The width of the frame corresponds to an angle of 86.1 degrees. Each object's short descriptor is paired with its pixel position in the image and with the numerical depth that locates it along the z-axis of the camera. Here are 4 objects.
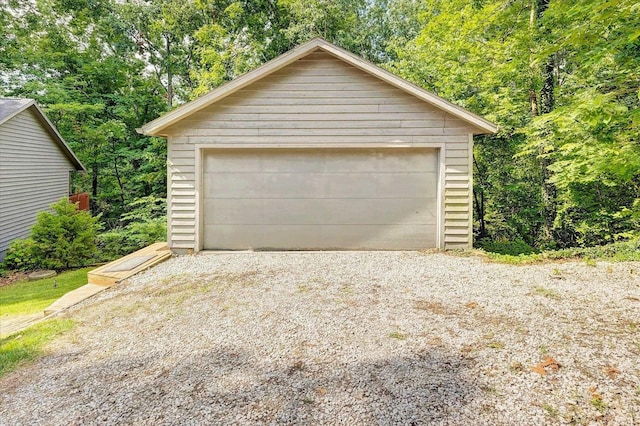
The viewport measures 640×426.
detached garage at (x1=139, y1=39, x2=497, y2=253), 6.46
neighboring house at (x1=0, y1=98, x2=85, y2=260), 10.69
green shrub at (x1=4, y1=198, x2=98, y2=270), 8.73
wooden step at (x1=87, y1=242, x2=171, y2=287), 5.12
